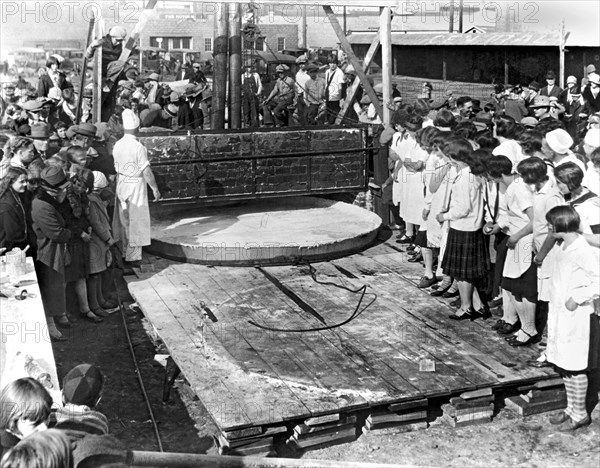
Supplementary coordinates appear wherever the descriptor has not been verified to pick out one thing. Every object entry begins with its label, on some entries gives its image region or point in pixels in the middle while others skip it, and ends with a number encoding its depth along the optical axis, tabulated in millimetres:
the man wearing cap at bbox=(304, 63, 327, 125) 19391
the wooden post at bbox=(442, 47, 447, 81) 26411
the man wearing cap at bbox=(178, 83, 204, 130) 17312
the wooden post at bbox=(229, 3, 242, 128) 12930
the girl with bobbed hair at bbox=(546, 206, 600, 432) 6938
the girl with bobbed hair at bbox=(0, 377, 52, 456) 4621
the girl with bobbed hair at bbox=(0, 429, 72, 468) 3742
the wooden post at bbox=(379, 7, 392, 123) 13492
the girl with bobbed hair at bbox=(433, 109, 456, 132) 11070
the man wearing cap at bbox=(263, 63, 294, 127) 19109
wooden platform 7195
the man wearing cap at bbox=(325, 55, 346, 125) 19719
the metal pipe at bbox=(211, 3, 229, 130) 12906
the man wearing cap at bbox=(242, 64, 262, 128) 13828
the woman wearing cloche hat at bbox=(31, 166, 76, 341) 8914
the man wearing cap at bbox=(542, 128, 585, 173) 9164
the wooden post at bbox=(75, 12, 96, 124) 13102
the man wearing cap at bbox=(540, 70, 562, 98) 18125
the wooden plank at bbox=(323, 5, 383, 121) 13406
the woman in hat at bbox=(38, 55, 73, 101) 17438
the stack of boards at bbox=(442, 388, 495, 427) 7355
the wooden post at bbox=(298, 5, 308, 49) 36012
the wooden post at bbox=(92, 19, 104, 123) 12627
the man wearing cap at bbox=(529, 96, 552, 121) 15266
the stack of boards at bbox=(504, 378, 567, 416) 7551
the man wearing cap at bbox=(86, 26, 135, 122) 12752
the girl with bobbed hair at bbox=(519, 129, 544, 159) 9219
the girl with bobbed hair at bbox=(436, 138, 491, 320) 8727
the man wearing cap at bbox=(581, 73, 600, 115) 17688
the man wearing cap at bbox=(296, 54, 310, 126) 19356
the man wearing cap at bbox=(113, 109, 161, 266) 10766
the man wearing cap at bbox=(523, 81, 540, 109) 17827
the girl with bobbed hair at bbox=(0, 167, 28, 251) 8688
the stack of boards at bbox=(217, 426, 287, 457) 6617
